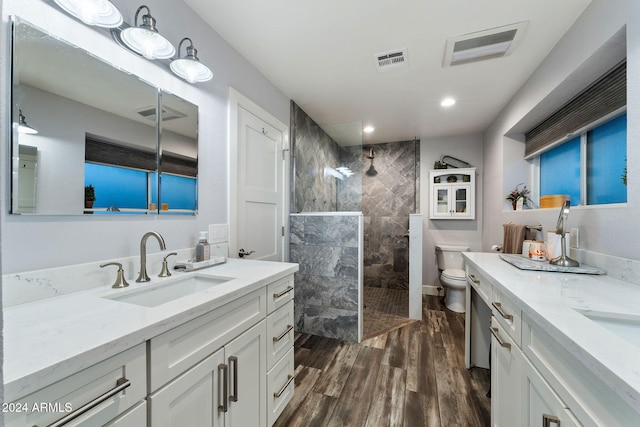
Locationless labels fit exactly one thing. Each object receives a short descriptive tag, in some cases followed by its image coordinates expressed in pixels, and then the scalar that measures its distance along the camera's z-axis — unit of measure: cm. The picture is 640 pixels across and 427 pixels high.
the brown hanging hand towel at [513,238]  228
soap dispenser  155
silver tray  144
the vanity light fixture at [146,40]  121
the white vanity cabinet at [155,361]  66
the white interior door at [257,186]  199
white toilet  313
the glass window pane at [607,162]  164
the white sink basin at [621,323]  94
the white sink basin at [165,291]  117
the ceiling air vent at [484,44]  175
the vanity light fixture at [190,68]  147
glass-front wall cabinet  361
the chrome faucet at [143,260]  126
